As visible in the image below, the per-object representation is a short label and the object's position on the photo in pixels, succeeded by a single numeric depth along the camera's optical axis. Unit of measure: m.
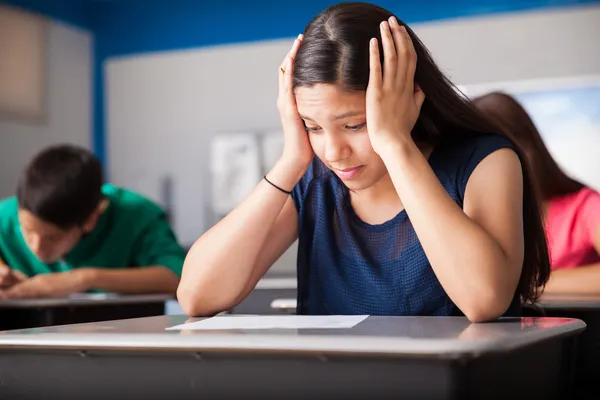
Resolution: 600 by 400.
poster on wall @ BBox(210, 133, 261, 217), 4.57
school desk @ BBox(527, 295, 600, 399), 1.47
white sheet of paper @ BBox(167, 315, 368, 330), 0.98
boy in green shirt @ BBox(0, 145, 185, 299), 2.35
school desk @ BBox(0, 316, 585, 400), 0.75
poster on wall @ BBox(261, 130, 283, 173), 4.47
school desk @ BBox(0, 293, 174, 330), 1.86
